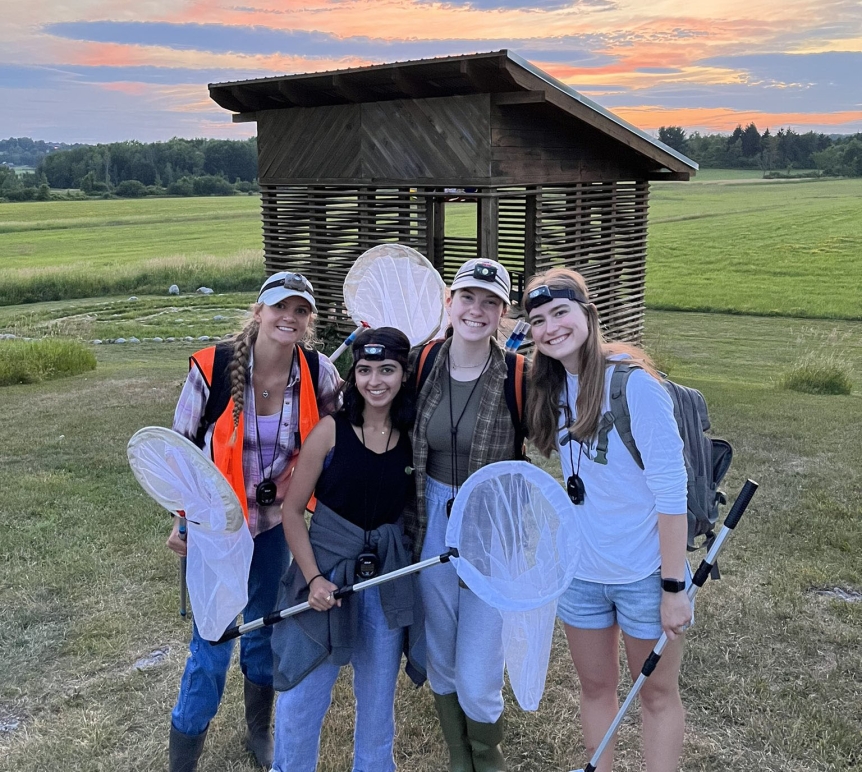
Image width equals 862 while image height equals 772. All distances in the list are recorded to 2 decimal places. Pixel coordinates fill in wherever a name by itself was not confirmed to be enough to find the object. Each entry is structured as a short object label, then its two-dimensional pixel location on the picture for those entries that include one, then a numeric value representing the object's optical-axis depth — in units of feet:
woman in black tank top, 8.34
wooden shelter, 27.71
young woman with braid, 8.78
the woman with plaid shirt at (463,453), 8.48
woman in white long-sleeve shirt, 7.61
